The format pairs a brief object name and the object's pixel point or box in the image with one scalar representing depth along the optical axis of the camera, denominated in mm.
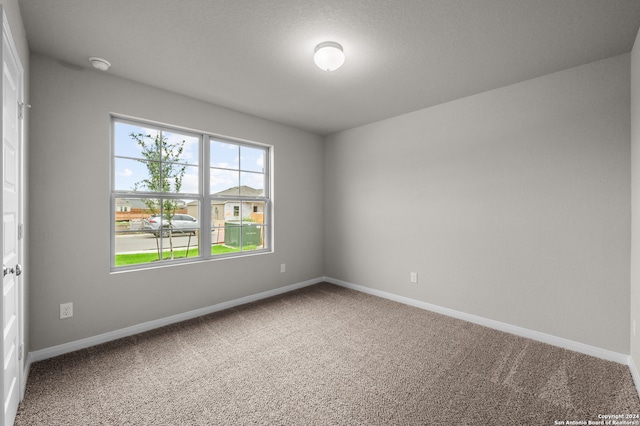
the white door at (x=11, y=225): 1535
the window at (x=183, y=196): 2980
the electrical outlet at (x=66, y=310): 2523
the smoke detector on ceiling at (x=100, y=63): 2464
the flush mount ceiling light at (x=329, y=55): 2229
